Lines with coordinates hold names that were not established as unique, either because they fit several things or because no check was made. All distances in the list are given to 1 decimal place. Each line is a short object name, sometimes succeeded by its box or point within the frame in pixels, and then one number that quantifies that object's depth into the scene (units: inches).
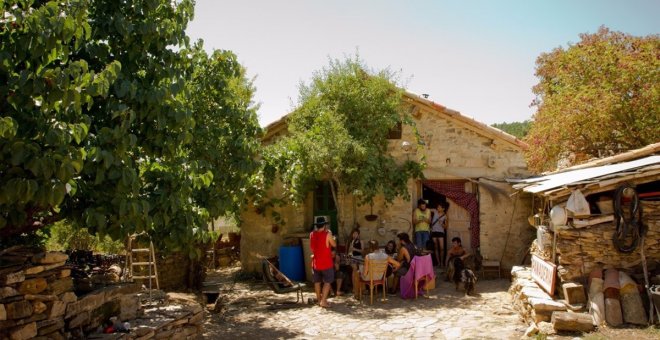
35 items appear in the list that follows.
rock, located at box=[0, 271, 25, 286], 173.6
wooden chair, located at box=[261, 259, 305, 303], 390.1
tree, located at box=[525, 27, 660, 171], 366.9
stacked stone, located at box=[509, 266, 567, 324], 267.1
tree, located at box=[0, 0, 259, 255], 132.8
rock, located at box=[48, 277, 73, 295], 190.4
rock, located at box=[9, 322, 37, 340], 173.8
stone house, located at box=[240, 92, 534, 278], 465.4
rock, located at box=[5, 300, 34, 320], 173.6
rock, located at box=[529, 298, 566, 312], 265.7
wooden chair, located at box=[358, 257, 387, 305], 361.4
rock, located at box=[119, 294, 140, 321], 233.0
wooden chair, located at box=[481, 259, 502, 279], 447.5
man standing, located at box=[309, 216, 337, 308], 360.5
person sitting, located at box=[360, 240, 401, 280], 362.0
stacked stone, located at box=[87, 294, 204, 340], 221.6
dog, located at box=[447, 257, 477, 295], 384.8
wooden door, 484.4
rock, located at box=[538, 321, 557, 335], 252.9
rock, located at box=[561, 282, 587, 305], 270.2
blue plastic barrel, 465.1
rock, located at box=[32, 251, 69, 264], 186.4
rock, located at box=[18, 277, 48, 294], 181.0
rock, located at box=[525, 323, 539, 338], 259.9
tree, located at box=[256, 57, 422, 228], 431.8
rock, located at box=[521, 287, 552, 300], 285.7
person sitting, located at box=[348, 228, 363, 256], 434.9
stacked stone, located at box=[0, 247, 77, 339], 174.2
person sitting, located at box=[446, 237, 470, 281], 415.3
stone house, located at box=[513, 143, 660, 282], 275.1
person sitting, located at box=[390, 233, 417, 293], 381.7
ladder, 414.2
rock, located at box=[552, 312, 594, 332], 247.0
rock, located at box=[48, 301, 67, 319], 188.9
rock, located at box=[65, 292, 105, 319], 198.8
